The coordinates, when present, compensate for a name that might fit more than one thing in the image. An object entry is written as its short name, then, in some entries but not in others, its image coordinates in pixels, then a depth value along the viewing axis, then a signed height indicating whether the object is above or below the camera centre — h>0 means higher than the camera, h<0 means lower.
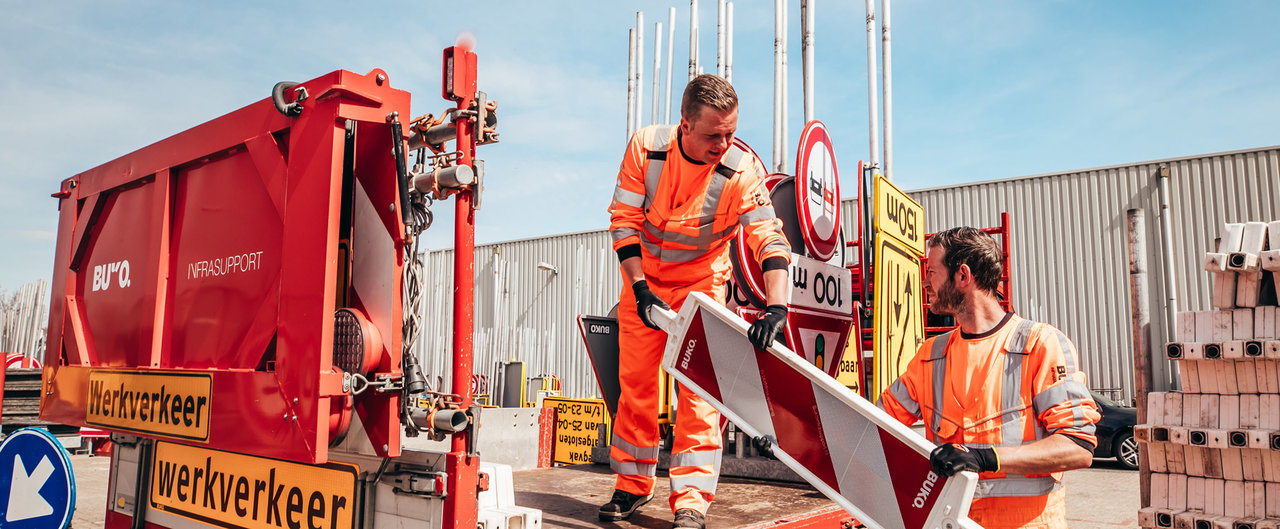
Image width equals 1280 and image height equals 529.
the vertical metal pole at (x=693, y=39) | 11.77 +4.50
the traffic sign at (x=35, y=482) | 3.34 -0.56
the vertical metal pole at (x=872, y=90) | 7.33 +2.48
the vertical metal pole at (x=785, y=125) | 8.80 +2.46
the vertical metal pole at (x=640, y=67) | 12.45 +4.44
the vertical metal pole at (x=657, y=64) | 12.52 +4.40
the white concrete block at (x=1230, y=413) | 5.13 -0.32
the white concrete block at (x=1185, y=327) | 5.40 +0.23
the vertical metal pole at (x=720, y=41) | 10.86 +4.16
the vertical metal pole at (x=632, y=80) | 12.52 +4.24
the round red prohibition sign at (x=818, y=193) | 4.94 +1.02
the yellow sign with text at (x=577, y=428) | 10.57 -0.96
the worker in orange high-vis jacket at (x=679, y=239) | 3.37 +0.50
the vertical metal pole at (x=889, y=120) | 7.53 +2.21
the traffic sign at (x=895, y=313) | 4.84 +0.28
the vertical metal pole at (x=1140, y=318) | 5.36 +0.29
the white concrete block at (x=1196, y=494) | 5.29 -0.84
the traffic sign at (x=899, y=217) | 5.02 +0.92
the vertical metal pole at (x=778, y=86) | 8.76 +2.92
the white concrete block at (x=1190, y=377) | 5.39 -0.10
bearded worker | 2.18 -0.11
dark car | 12.04 -1.06
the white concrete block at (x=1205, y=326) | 5.28 +0.23
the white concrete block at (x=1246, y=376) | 5.12 -0.08
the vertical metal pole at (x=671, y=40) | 12.21 +4.69
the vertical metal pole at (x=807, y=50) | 7.84 +2.96
